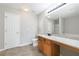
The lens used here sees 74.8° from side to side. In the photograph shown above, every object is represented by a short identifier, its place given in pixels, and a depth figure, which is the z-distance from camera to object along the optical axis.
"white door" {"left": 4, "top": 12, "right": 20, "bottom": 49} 1.54
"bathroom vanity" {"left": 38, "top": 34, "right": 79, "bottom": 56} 1.20
